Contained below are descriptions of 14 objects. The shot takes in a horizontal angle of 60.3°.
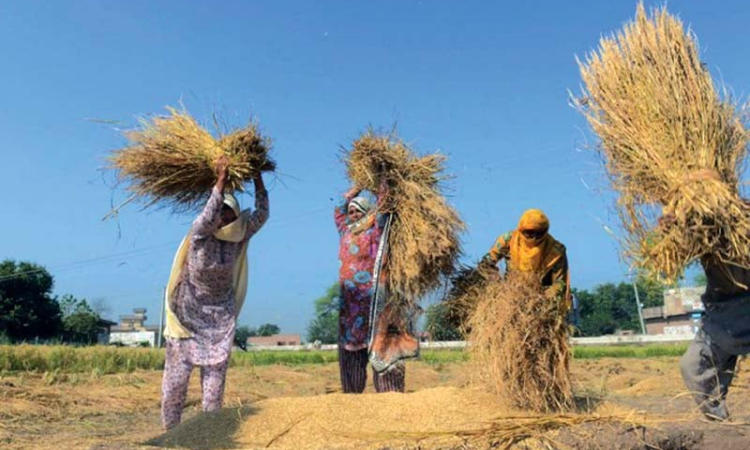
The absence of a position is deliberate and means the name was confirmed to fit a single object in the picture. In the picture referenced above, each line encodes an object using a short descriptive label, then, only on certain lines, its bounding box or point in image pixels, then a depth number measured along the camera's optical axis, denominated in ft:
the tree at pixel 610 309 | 222.48
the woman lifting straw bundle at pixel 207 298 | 13.88
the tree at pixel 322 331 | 176.33
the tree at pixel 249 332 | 286.42
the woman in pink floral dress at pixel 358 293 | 15.02
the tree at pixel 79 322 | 163.53
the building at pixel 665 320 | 147.39
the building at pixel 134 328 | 212.31
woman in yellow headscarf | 13.03
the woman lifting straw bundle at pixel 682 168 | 10.07
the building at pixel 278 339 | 268.62
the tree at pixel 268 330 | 342.01
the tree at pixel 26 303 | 136.98
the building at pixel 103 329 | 186.19
